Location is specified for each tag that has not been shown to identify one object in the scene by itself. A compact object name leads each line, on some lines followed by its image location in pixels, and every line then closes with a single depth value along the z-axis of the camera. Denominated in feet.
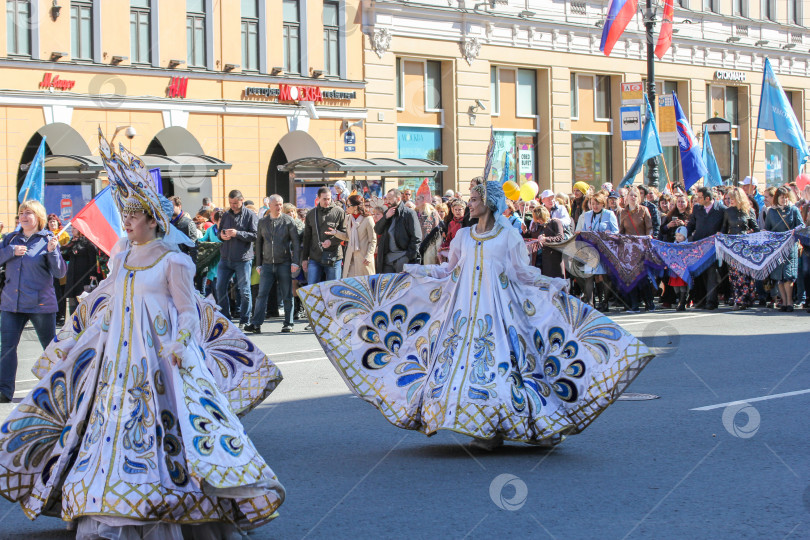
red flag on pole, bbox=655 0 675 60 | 103.71
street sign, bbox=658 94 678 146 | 77.25
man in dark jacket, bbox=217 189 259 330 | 51.88
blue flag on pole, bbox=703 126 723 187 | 83.30
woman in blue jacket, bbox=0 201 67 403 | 32.65
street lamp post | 79.20
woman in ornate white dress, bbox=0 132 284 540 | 16.88
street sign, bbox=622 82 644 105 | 76.95
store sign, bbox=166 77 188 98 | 91.30
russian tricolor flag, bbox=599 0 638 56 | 95.40
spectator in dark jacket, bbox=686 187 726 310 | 59.36
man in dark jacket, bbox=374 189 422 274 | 51.01
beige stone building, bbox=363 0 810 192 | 106.93
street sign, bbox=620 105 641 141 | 76.51
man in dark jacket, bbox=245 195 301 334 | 51.70
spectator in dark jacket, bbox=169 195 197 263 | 50.14
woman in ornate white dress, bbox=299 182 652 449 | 24.21
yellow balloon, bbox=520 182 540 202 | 70.08
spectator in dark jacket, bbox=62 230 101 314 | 57.41
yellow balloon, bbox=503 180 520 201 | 54.55
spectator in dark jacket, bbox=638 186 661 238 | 60.75
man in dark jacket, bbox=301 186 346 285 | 50.96
